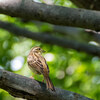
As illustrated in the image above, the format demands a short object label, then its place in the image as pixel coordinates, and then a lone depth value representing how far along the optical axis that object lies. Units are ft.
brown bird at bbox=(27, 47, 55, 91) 32.76
